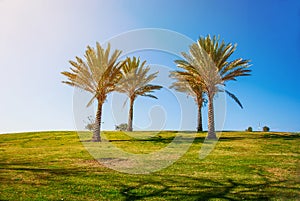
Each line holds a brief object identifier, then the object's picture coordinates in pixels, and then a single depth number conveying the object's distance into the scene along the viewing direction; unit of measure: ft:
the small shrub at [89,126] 148.98
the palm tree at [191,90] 124.12
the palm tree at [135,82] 129.29
